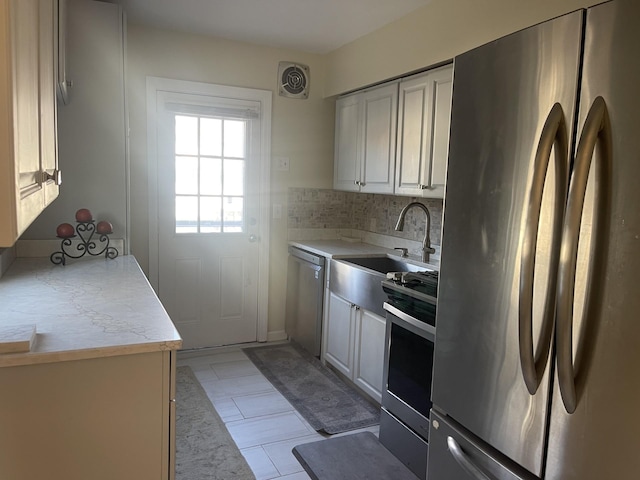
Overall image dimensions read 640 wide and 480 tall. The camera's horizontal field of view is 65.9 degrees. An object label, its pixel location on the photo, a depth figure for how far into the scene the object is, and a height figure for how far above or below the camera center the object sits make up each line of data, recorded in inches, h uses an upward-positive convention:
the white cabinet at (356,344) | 114.3 -36.5
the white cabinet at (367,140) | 131.6 +16.9
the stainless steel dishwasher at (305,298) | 143.6 -31.3
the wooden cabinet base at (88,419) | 54.4 -26.6
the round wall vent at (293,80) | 155.6 +36.8
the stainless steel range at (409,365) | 85.3 -30.4
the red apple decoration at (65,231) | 104.1 -9.2
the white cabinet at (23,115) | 35.7 +6.0
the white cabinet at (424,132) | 111.3 +16.2
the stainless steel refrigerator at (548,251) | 40.0 -4.2
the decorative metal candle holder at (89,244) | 108.9 -12.5
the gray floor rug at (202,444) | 91.3 -51.2
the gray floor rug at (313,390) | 113.5 -50.2
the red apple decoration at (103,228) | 110.2 -8.7
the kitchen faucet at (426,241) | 121.0 -10.3
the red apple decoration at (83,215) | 108.0 -6.0
